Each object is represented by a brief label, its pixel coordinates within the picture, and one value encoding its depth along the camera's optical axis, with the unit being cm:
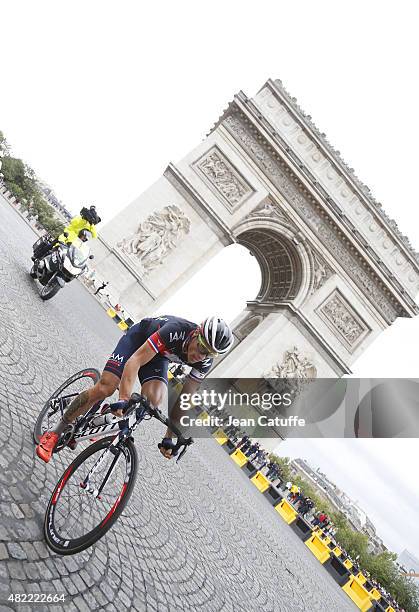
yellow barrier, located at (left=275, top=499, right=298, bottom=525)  1012
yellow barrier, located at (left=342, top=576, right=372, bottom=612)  786
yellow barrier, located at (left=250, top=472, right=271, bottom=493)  1116
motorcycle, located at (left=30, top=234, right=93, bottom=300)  771
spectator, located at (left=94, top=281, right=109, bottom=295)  1552
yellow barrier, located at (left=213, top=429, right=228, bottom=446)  1317
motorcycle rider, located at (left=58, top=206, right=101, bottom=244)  821
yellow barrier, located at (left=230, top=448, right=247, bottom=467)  1235
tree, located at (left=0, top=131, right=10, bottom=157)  5188
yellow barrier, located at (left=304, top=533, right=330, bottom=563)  897
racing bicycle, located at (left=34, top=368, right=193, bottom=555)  235
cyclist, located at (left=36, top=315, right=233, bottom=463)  267
